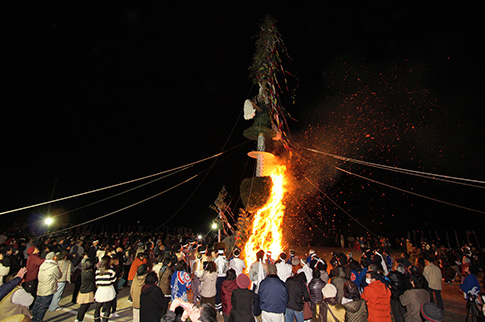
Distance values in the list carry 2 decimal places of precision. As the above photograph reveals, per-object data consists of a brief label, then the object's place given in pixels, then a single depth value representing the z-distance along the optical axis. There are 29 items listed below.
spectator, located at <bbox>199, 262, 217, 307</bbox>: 6.88
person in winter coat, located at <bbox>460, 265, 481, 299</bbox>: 6.98
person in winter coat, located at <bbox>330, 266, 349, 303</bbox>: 6.14
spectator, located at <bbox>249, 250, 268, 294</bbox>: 7.36
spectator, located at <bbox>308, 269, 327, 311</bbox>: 6.27
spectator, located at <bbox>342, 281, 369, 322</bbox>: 4.46
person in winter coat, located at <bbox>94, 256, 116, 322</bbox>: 6.24
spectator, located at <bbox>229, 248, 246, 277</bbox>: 7.70
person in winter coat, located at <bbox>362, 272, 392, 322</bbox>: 5.41
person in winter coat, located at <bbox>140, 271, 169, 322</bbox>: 4.84
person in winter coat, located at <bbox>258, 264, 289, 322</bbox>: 5.24
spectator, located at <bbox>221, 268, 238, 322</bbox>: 5.98
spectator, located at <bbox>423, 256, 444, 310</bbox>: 8.19
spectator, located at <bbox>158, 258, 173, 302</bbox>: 6.54
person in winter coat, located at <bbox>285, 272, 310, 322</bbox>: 5.77
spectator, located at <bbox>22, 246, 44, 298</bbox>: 7.04
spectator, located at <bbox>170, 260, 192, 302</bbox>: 5.99
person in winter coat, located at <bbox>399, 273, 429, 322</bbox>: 5.43
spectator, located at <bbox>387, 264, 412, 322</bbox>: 6.26
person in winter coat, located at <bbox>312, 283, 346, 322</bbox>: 4.61
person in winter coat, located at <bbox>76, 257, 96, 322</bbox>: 6.43
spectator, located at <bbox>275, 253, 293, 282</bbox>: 7.38
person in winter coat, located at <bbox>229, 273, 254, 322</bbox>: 4.89
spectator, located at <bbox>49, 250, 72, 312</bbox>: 7.47
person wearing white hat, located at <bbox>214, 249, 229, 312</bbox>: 7.59
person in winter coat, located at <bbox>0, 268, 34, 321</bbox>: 3.48
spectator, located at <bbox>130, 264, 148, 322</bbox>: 6.07
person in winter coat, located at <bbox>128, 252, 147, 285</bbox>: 8.52
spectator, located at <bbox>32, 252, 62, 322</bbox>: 6.39
